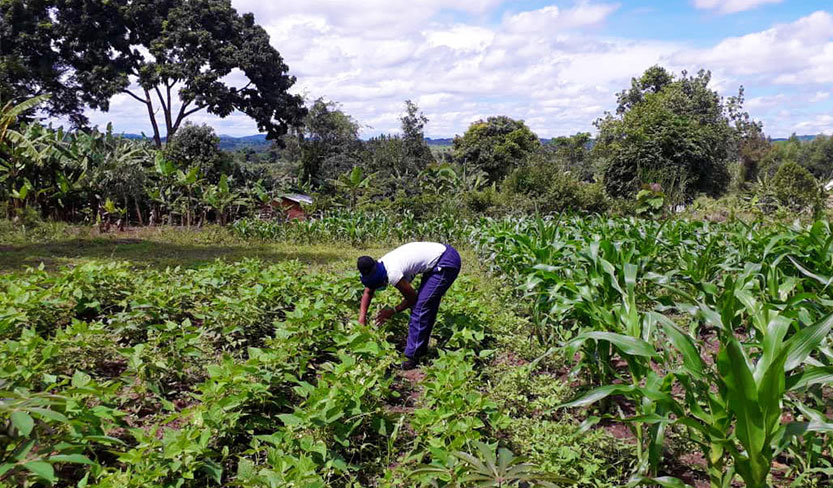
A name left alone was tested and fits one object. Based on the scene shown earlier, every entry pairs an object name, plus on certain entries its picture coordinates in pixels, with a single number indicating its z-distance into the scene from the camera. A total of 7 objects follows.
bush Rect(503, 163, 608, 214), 14.34
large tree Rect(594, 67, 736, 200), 18.81
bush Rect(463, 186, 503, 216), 14.28
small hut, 14.57
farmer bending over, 4.30
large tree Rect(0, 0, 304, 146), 20.59
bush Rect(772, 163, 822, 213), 13.55
